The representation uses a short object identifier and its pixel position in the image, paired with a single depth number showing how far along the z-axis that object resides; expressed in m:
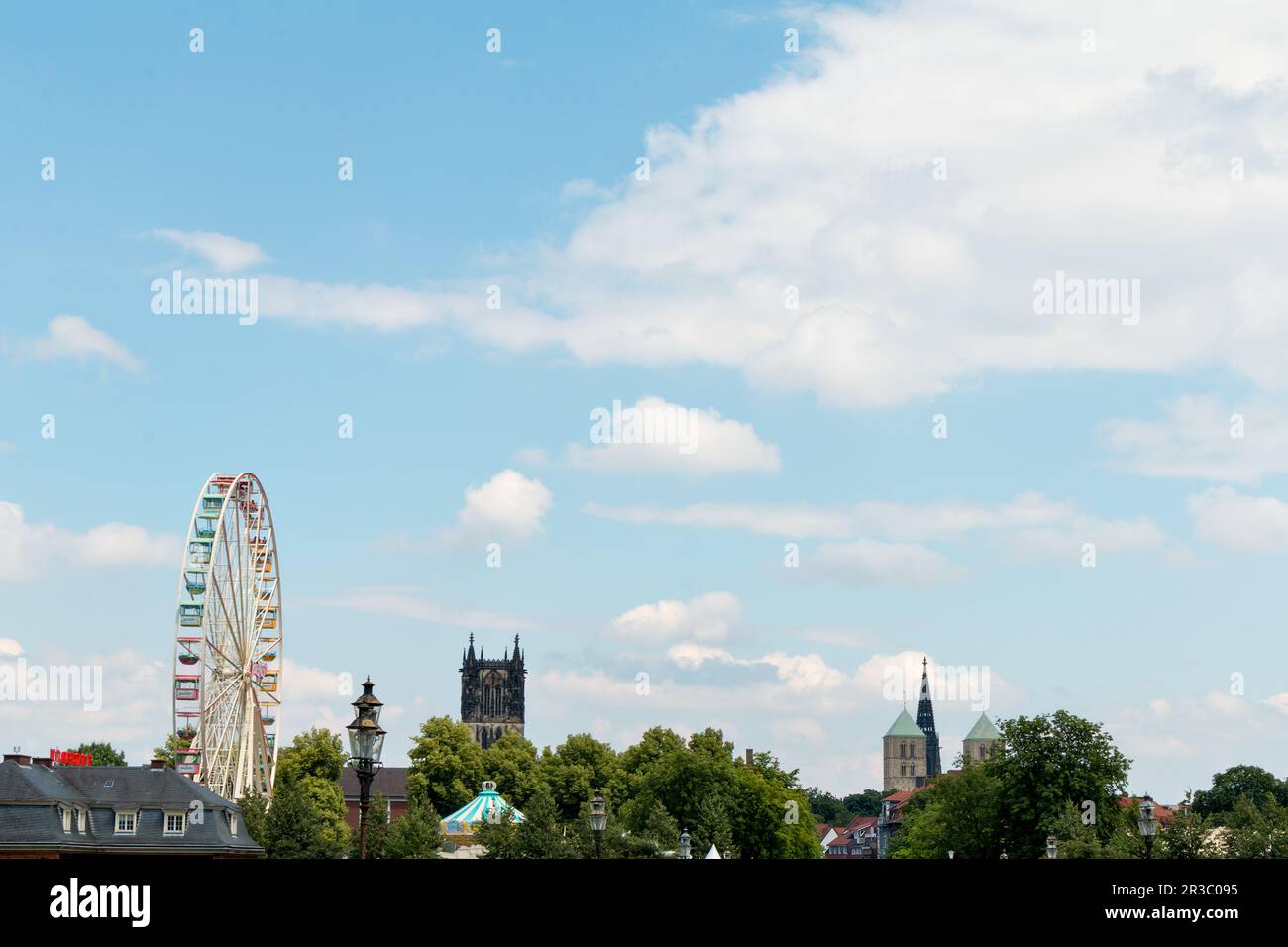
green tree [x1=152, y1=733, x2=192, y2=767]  87.41
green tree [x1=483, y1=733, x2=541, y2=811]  165.12
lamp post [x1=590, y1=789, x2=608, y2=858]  59.34
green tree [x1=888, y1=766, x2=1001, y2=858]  113.38
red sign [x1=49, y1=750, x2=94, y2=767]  90.20
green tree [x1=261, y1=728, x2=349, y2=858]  91.44
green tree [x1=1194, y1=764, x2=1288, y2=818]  176.12
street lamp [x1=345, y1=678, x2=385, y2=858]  30.55
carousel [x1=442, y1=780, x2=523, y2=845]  118.81
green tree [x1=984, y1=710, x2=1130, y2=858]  107.00
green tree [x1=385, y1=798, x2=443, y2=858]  99.44
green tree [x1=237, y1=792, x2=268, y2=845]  90.56
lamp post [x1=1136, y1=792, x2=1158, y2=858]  54.66
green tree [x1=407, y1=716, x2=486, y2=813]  165.50
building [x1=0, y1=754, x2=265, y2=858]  78.94
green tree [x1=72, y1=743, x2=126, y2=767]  177.00
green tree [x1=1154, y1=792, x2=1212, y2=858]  73.56
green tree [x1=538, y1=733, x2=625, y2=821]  156.75
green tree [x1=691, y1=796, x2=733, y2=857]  111.62
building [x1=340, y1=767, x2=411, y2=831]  165.48
